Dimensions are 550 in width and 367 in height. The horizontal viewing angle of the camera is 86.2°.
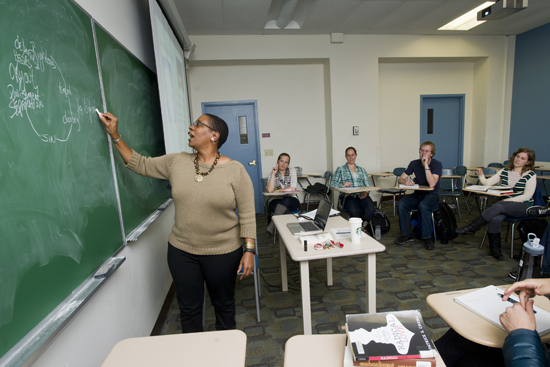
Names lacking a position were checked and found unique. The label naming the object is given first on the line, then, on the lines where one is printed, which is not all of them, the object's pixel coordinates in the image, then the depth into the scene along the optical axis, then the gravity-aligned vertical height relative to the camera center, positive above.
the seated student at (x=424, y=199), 3.81 -0.89
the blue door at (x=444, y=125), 6.46 +0.14
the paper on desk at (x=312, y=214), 2.54 -0.67
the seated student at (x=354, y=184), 4.14 -0.70
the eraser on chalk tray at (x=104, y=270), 1.29 -0.55
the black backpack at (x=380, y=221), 4.11 -1.21
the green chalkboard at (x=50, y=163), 0.83 -0.04
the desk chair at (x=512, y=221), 3.28 -1.04
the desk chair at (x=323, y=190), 5.22 -0.93
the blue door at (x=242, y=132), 5.68 +0.17
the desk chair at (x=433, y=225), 3.89 -1.23
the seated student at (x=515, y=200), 3.28 -0.82
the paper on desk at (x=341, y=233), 2.07 -0.69
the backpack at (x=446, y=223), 3.81 -1.19
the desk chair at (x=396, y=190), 5.37 -1.03
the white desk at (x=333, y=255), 1.81 -0.72
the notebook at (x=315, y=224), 2.17 -0.68
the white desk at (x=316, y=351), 0.92 -0.69
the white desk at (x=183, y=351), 0.93 -0.68
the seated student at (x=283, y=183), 4.11 -0.63
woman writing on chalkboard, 1.57 -0.39
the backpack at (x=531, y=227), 3.21 -1.11
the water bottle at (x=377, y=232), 4.07 -1.35
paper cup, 1.94 -0.62
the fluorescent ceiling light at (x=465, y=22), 4.72 +1.88
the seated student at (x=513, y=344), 0.82 -0.63
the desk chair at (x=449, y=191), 4.85 -1.03
